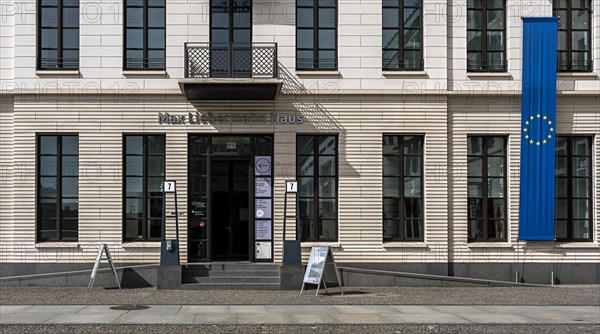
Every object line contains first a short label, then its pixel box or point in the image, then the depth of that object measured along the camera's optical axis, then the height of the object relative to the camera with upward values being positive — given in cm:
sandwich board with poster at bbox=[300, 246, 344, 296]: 1828 -201
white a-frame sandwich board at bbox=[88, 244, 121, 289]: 1905 -208
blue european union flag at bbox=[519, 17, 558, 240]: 2072 +209
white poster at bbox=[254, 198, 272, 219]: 2084 -73
